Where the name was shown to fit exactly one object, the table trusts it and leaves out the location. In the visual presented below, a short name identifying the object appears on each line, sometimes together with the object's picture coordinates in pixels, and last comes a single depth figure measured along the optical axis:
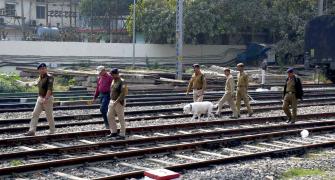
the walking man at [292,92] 16.34
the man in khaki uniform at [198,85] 17.53
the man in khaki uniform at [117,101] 13.32
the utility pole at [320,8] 36.84
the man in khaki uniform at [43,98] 13.29
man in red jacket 14.12
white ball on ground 14.73
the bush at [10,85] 26.45
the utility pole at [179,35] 29.52
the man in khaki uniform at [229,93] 17.52
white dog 16.77
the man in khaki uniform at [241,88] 17.75
